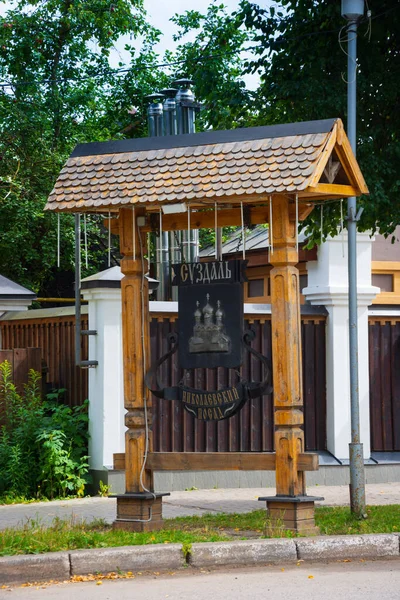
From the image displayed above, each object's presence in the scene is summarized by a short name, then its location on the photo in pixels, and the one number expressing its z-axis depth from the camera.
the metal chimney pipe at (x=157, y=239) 19.03
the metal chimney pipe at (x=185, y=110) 19.64
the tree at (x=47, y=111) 23.56
